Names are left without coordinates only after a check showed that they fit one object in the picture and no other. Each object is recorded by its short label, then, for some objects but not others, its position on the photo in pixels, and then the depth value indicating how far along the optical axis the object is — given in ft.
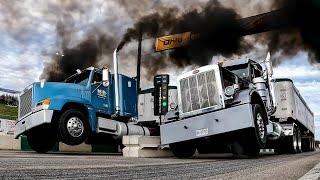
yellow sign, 52.70
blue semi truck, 23.64
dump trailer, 29.45
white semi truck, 19.58
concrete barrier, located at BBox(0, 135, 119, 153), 36.13
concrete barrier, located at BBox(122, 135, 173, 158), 23.34
